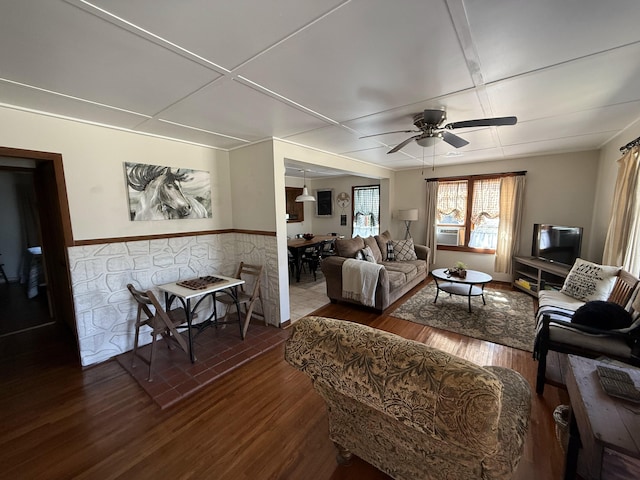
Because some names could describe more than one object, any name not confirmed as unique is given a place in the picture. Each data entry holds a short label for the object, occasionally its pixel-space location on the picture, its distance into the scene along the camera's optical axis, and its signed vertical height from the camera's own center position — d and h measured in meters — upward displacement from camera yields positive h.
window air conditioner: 5.35 -0.57
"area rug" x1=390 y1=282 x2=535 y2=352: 3.03 -1.47
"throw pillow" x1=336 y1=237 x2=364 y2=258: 4.17 -0.62
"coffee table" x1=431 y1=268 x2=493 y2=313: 3.62 -1.02
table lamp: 5.34 -0.11
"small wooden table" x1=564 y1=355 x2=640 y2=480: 1.06 -0.95
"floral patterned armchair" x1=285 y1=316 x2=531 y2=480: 0.84 -0.72
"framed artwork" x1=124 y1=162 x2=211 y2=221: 2.77 +0.23
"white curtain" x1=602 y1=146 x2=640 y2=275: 2.56 -0.09
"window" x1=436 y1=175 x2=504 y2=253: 4.90 -0.08
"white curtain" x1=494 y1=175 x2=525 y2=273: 4.54 -0.19
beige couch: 3.63 -1.01
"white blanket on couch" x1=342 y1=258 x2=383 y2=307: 3.61 -1.01
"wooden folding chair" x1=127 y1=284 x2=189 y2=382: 2.29 -1.06
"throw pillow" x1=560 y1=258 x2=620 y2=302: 2.65 -0.80
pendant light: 5.80 +0.30
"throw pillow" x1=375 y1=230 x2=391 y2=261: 5.05 -0.68
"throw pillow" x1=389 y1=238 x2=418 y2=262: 4.98 -0.81
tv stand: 3.71 -1.07
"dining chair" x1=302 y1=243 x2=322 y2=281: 5.60 -1.05
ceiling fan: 2.16 +0.72
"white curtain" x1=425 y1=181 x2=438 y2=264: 5.40 -0.10
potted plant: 3.82 -0.94
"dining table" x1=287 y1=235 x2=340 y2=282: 5.17 -0.74
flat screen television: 3.70 -0.53
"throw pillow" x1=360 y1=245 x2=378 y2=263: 4.16 -0.74
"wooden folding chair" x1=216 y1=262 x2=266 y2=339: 3.03 -1.04
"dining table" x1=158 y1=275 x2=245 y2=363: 2.49 -0.80
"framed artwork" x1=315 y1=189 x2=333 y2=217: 7.38 +0.22
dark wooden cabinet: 7.19 +0.13
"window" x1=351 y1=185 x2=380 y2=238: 6.65 +0.00
